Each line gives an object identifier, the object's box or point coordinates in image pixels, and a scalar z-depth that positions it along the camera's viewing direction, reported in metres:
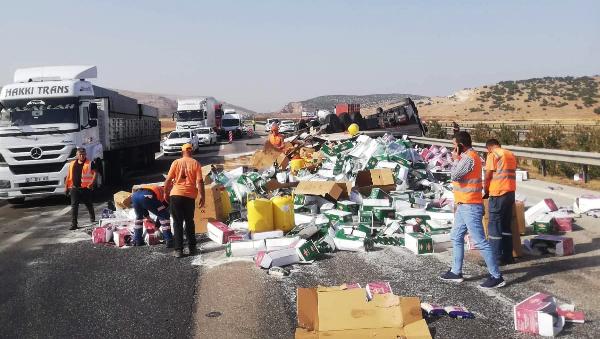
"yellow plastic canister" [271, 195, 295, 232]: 9.29
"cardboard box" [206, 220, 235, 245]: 8.91
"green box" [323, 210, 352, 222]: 9.59
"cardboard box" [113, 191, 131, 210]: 11.53
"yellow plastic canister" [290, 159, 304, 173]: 15.15
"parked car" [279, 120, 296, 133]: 54.30
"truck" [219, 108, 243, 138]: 54.28
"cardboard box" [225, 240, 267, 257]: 8.12
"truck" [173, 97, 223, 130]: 41.25
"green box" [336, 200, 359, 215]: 9.99
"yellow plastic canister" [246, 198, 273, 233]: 9.01
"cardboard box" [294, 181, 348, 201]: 10.40
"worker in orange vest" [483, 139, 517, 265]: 7.03
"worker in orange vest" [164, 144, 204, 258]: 8.20
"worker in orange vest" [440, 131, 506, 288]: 6.24
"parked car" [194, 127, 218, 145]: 40.47
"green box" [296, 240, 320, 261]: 7.64
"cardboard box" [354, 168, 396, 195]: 11.33
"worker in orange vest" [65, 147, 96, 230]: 11.38
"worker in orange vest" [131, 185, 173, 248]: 8.94
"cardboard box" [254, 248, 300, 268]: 7.32
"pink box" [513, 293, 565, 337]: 4.81
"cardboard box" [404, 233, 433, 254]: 7.95
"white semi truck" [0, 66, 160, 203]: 14.20
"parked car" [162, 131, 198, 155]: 32.72
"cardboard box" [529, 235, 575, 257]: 7.52
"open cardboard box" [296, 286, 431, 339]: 4.88
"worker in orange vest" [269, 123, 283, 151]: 16.94
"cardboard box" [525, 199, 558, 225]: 9.20
